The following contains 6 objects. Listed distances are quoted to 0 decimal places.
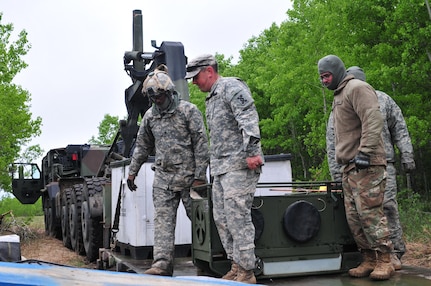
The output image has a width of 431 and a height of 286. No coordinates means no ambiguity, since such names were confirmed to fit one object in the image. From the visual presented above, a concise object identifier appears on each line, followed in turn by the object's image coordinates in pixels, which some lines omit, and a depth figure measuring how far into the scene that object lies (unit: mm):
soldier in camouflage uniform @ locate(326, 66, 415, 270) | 5617
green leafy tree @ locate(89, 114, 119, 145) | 57469
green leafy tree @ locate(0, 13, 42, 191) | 18156
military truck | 8562
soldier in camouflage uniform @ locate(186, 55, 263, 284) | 4738
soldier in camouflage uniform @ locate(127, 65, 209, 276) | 5660
